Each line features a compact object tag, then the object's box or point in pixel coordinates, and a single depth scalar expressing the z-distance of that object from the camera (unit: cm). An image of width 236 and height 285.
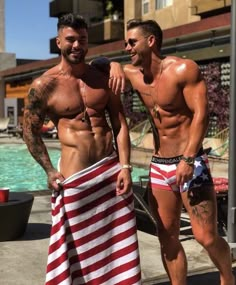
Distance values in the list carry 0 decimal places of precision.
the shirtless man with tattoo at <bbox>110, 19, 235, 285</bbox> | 218
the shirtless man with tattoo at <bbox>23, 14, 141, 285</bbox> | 214
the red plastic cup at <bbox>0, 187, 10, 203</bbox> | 347
